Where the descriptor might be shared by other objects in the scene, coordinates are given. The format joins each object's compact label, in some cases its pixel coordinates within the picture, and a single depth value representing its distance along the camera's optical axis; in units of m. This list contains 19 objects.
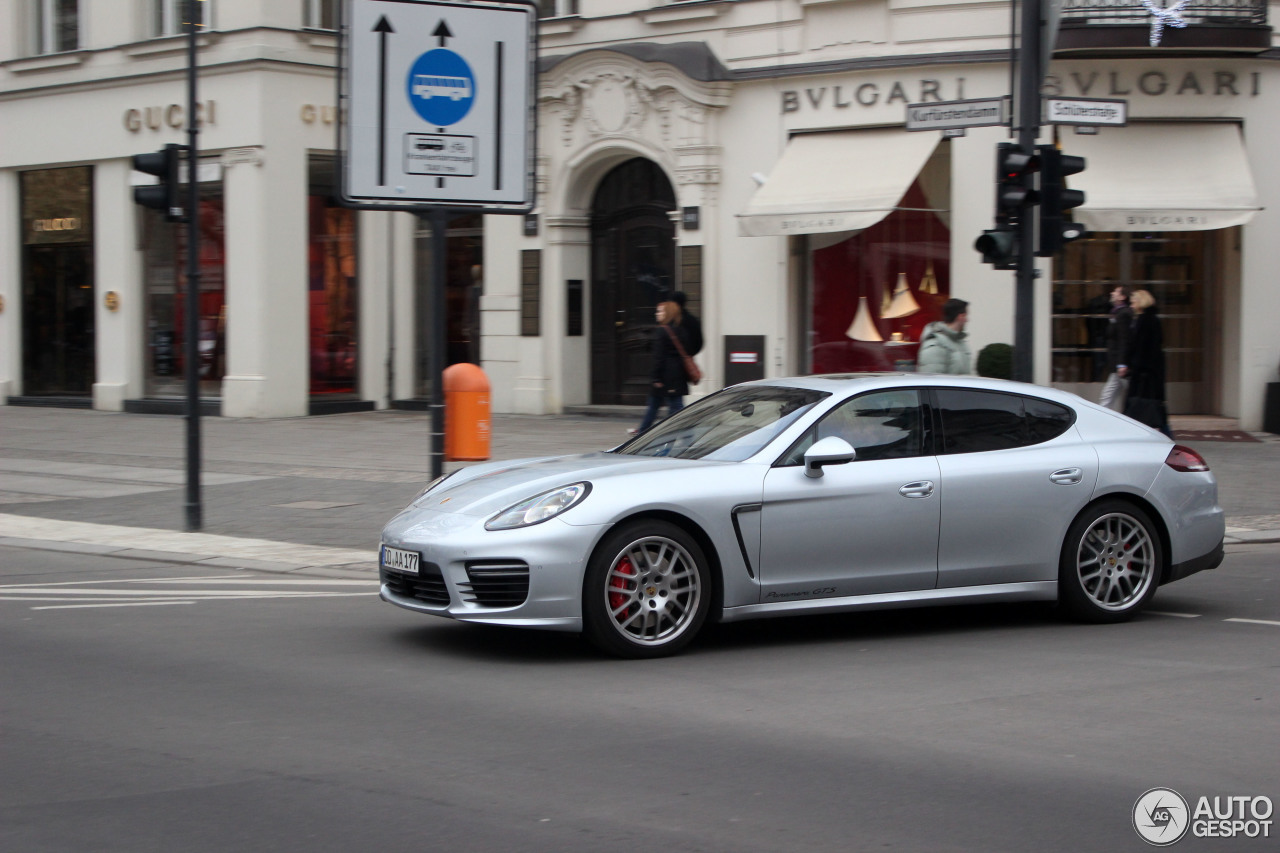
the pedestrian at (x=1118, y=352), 15.82
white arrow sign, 12.21
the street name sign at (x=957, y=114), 12.72
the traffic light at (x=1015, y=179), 12.54
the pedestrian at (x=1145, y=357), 15.53
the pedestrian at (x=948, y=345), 12.31
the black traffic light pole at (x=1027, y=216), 12.60
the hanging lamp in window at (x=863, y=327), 20.48
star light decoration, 18.33
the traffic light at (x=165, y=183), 11.70
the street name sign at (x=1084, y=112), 12.80
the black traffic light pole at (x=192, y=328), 12.02
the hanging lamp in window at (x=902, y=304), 20.22
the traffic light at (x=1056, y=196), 12.48
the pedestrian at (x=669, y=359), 16.17
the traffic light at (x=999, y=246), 12.51
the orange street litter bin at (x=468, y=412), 14.30
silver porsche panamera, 7.02
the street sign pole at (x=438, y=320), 12.27
